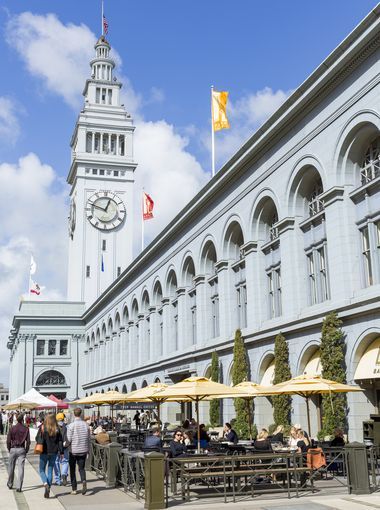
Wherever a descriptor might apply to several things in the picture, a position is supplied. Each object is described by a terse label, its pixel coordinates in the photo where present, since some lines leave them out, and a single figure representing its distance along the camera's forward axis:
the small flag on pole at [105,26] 101.53
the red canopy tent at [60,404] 37.13
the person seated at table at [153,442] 19.70
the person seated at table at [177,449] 17.84
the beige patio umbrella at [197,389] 19.61
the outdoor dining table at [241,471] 15.25
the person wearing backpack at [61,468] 18.70
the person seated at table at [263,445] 19.08
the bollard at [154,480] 13.90
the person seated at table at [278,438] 22.64
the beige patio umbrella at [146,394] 24.95
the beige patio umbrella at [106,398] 32.19
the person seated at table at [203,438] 21.66
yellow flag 36.73
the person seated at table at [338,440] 19.97
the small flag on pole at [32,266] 94.88
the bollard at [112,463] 17.93
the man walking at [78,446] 16.48
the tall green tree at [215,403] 36.19
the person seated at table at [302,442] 17.67
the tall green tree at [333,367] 23.81
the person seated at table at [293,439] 18.45
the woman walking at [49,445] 16.42
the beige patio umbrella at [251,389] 23.34
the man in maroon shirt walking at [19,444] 17.55
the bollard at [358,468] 15.28
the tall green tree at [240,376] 31.55
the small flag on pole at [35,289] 92.88
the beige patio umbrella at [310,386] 19.89
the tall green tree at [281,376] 28.33
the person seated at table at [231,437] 24.09
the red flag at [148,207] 54.88
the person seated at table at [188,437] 21.60
